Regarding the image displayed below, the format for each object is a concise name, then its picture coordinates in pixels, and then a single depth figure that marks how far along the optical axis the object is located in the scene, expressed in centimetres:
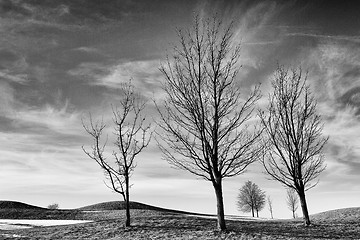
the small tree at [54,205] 6531
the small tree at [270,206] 6416
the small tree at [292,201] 5722
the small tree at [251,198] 4997
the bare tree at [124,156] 1794
